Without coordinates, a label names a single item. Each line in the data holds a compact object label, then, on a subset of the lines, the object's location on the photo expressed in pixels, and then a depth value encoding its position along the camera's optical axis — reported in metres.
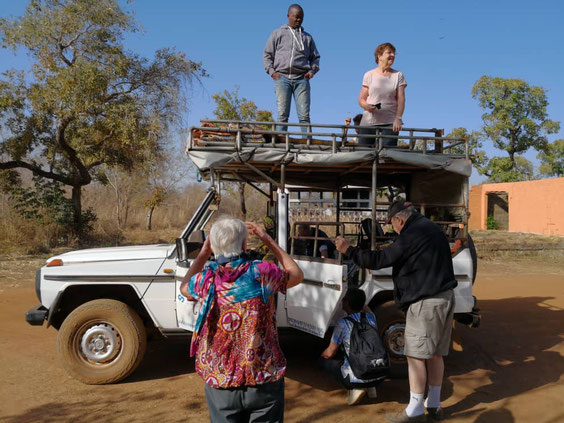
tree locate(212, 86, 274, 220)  21.88
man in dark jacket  3.72
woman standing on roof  5.24
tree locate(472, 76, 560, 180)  28.03
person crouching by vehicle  4.05
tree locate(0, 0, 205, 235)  13.84
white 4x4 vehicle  4.41
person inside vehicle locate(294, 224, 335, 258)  4.79
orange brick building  20.48
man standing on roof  5.60
